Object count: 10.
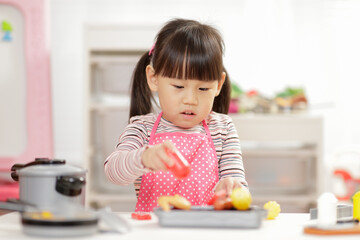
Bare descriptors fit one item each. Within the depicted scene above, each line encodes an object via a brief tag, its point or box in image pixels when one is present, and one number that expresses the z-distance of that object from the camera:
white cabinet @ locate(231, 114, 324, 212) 2.85
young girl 1.26
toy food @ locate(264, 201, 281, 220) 1.08
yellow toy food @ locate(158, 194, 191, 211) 0.99
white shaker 1.01
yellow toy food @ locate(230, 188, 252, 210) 1.00
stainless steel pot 1.00
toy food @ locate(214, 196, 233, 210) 1.01
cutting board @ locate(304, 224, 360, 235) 0.94
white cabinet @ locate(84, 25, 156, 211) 2.86
